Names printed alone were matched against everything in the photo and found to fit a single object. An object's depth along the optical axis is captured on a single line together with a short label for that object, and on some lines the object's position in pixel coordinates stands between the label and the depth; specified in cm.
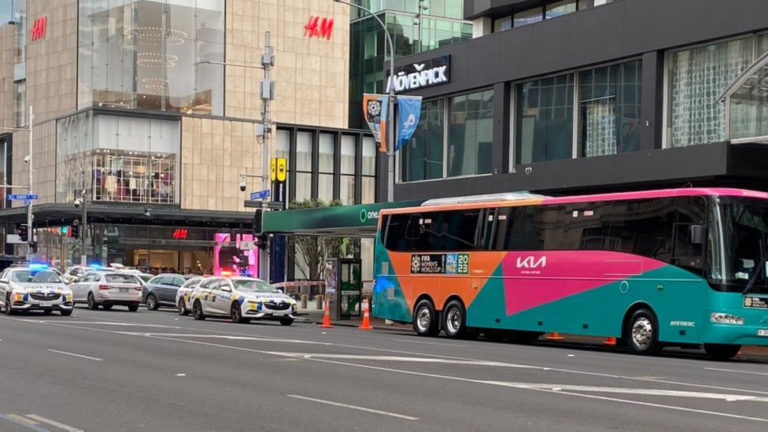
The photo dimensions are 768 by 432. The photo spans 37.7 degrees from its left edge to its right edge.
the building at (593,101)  2952
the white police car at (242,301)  3494
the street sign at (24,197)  6648
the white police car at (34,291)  3525
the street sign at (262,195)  4406
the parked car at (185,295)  3976
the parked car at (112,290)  4297
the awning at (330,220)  3634
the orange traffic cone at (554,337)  3140
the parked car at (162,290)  4684
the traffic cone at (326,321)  3553
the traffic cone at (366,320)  3459
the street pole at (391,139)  3719
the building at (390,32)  8250
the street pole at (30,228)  6912
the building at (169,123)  8194
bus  2255
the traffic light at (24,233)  6900
